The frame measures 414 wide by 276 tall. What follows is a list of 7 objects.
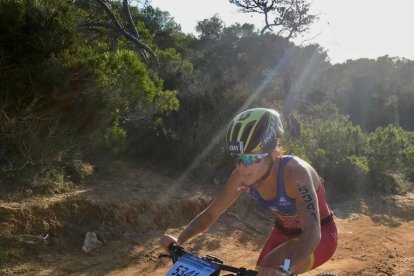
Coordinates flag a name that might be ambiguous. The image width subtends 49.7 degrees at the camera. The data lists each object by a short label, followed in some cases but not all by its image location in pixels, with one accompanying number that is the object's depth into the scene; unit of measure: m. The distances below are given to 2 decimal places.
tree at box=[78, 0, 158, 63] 10.46
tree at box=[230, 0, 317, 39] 22.83
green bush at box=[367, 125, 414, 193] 14.96
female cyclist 2.95
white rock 7.21
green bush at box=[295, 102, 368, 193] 13.62
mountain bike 2.71
